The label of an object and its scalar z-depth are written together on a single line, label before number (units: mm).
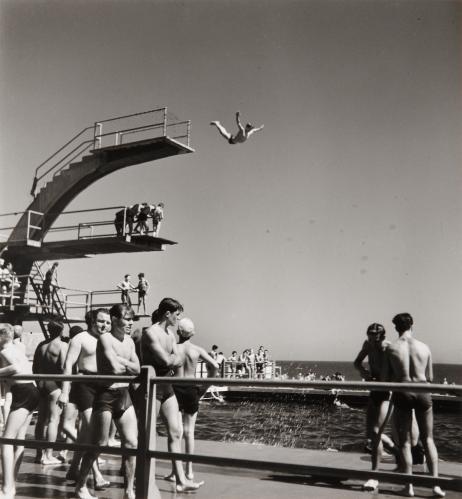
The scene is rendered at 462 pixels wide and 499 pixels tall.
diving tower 20000
